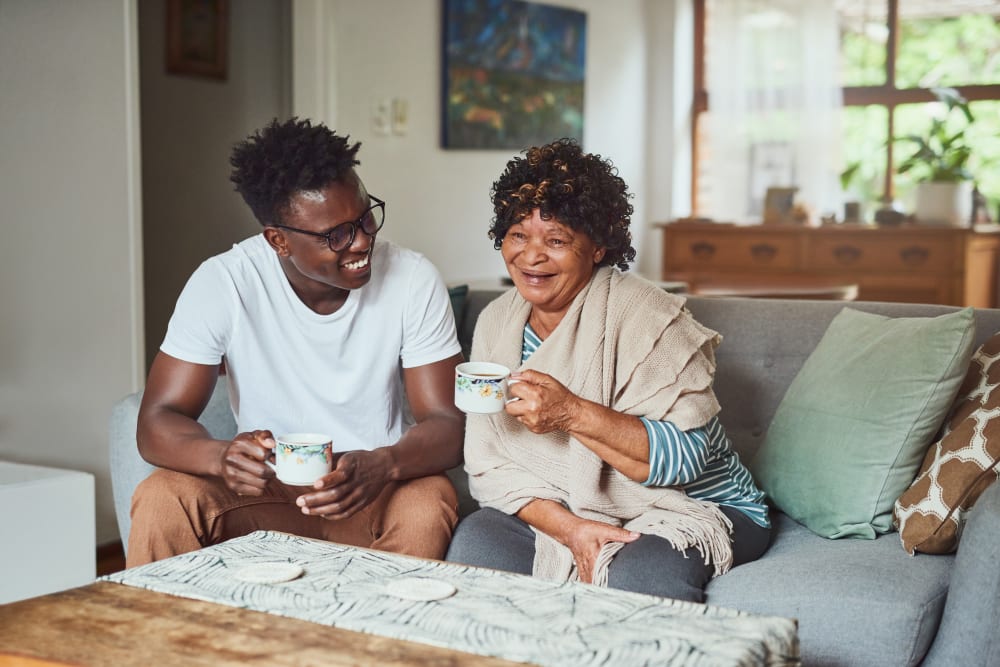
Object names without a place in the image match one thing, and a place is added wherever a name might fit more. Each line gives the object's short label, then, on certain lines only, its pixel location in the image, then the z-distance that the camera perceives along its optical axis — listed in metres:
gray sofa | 1.70
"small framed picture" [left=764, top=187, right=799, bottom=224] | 5.41
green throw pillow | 2.04
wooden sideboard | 4.82
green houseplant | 4.90
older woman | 1.88
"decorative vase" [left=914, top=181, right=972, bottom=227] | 4.90
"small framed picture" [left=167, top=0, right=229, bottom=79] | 4.03
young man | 2.03
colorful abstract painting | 4.67
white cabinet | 2.54
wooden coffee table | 1.27
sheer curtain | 5.67
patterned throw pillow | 1.90
